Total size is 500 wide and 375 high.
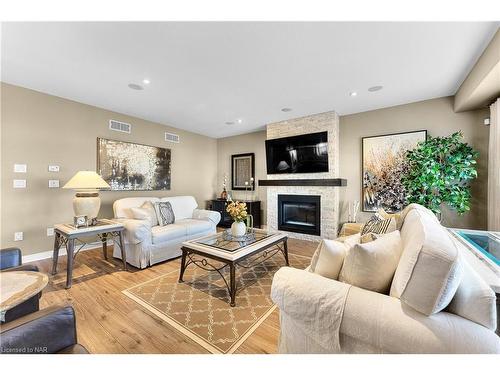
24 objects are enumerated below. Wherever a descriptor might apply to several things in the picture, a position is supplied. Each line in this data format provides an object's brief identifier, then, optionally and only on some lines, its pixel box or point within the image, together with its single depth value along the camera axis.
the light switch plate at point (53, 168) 3.21
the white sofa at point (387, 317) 0.82
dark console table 5.18
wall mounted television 4.11
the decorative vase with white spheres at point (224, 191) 5.70
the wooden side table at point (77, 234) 2.32
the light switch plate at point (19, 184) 2.91
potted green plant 2.87
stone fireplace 4.01
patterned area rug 1.61
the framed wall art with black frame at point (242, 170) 5.48
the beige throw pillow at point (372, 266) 1.08
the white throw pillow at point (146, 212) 3.13
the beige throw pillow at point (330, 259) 1.22
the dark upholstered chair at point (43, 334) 0.79
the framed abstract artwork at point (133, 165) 3.78
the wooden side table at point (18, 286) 0.89
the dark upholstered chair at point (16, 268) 1.11
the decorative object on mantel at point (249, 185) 5.45
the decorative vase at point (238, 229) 2.63
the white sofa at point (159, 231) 2.80
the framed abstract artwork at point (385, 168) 3.56
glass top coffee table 2.01
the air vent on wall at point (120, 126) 3.88
